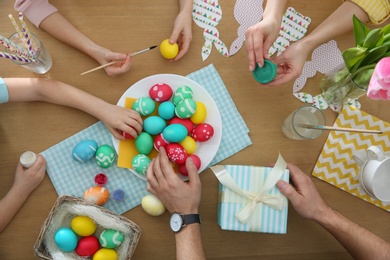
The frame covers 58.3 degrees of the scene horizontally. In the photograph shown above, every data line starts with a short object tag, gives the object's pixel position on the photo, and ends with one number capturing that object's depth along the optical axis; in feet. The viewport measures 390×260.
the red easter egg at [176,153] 2.97
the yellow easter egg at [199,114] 3.11
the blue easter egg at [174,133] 2.94
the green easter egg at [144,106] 3.06
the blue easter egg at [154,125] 3.04
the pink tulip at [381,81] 2.11
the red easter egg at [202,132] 3.07
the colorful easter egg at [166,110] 3.05
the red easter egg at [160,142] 3.03
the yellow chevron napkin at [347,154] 3.27
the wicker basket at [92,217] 2.81
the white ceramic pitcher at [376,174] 3.01
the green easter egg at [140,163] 3.01
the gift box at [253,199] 2.91
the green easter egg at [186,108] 2.98
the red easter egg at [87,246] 2.89
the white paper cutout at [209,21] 3.34
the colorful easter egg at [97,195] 3.01
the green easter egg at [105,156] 3.05
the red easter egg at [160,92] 3.09
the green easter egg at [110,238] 2.87
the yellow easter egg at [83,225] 2.86
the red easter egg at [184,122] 3.09
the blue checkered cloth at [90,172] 3.13
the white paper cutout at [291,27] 3.40
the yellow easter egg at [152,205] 3.03
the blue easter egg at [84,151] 3.05
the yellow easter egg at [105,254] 2.86
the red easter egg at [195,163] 3.04
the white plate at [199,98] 3.16
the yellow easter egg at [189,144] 3.06
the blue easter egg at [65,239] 2.83
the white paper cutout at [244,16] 3.35
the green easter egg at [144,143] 3.05
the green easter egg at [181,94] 3.07
